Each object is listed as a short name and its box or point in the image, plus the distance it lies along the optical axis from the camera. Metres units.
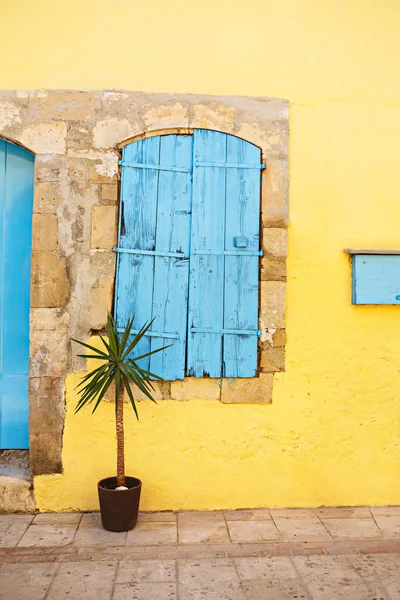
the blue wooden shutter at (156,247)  3.99
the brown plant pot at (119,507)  3.57
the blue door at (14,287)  4.19
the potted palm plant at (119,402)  3.57
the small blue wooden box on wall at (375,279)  4.10
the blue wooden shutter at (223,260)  4.03
